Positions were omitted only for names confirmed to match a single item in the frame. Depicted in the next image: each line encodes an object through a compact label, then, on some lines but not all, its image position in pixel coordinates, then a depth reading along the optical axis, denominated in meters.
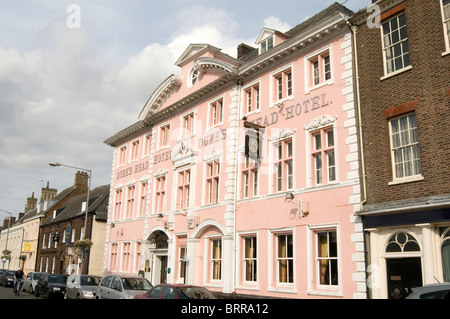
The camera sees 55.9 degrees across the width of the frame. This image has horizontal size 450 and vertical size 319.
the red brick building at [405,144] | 13.09
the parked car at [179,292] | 12.94
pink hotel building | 16.36
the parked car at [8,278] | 39.84
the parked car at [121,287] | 16.03
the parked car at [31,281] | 29.97
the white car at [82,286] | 19.55
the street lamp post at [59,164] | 30.35
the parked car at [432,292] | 7.31
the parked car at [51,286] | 24.27
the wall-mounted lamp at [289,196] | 17.48
